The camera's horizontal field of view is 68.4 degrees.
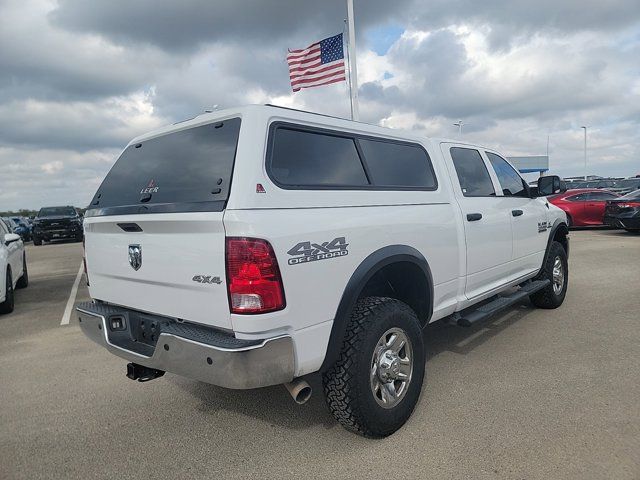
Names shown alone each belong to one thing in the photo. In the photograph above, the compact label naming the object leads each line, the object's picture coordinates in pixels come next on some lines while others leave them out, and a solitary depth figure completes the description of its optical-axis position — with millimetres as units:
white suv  6734
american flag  12086
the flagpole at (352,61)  12805
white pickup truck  2348
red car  15609
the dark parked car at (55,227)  20078
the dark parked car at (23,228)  24866
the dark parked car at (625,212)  13148
